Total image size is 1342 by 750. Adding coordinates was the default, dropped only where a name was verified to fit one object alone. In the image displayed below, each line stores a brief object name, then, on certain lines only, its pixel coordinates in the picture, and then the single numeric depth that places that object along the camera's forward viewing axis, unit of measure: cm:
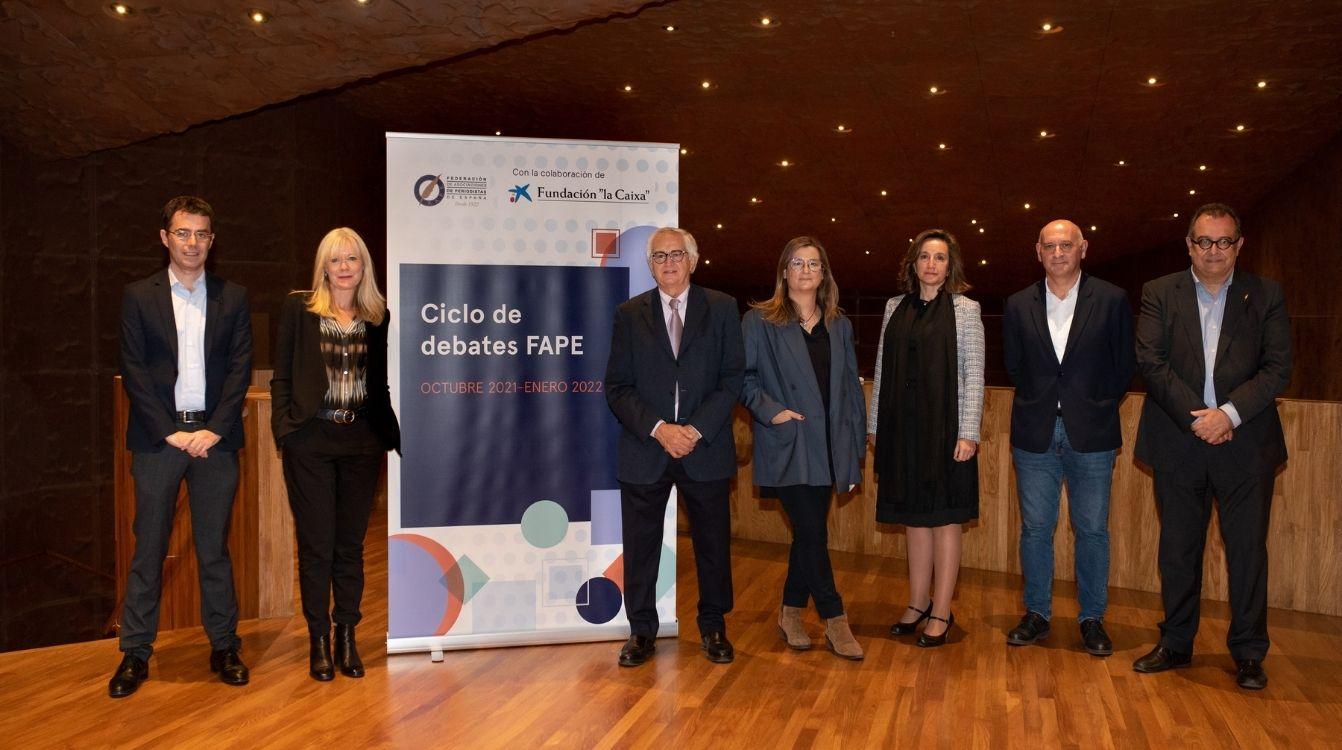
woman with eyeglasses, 395
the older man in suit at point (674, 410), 386
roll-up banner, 399
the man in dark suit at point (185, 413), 359
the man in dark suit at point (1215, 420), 369
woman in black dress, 402
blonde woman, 366
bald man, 400
